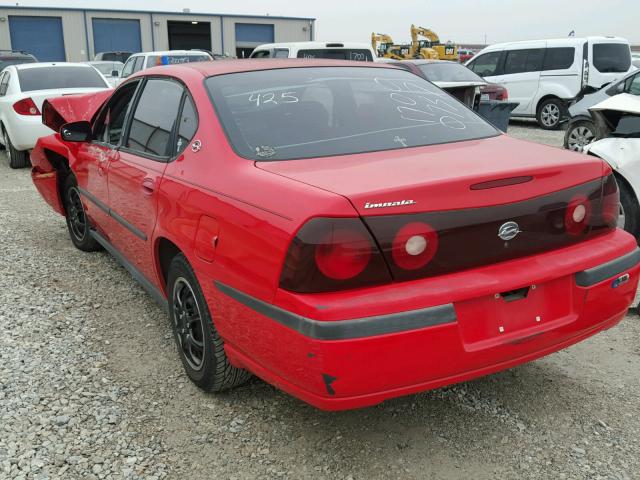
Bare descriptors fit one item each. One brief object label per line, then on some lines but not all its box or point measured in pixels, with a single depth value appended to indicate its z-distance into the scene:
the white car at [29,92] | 8.95
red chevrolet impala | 2.01
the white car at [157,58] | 13.84
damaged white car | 4.45
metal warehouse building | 36.00
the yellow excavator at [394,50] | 26.36
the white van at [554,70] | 13.31
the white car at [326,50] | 11.01
